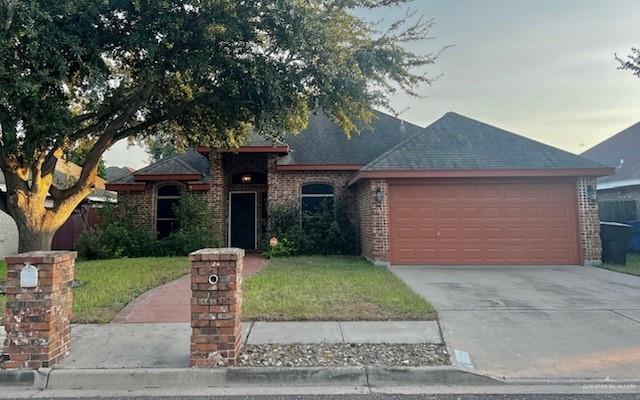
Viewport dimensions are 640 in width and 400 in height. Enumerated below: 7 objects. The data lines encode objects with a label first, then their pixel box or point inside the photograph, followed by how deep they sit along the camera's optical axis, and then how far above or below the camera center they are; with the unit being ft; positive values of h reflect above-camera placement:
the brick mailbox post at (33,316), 11.84 -2.78
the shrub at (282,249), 40.42 -2.79
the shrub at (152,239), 41.32 -1.39
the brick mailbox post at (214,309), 12.05 -2.71
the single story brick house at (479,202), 33.63 +1.66
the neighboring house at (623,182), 43.62 +4.29
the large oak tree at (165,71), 21.72 +10.75
